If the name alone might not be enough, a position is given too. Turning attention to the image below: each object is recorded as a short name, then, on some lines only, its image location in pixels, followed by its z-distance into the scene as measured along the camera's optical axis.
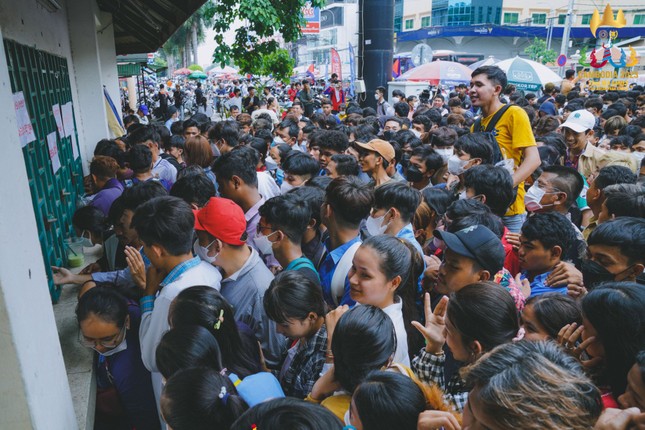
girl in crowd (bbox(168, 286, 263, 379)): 2.17
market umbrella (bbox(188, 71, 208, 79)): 33.53
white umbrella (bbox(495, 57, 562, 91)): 13.06
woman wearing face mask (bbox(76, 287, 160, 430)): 2.54
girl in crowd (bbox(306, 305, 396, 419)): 1.94
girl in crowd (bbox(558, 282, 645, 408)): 1.84
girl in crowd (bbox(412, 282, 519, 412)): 2.03
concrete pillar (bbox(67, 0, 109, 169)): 6.59
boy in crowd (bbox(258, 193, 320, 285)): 3.04
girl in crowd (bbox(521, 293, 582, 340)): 2.17
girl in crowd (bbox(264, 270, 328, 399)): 2.34
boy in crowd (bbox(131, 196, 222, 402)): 2.45
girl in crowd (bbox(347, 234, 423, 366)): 2.53
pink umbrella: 14.12
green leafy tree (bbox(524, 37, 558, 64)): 42.00
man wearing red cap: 2.73
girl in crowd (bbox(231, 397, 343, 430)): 1.39
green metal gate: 3.58
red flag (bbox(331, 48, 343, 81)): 16.86
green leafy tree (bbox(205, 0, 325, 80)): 8.13
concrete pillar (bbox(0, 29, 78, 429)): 1.54
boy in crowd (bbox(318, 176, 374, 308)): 3.07
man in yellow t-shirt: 4.14
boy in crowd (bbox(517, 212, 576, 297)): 2.92
